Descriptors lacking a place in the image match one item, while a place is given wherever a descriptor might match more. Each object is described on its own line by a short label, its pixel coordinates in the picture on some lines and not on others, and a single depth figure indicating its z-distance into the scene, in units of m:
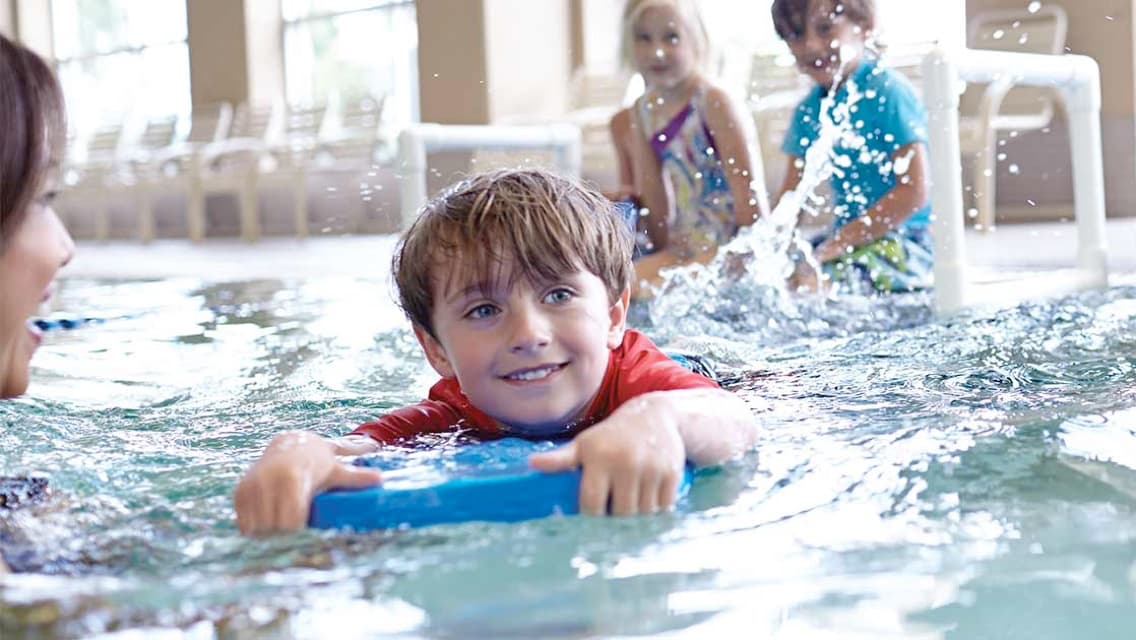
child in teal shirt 3.17
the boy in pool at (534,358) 1.17
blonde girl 3.46
